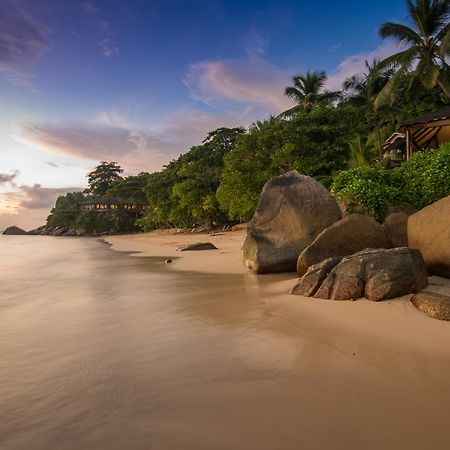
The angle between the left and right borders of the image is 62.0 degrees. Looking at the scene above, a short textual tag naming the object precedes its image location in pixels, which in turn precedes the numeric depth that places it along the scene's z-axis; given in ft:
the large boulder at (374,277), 16.14
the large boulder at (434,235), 19.88
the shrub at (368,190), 31.63
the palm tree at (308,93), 106.22
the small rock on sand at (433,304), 13.50
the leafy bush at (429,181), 34.09
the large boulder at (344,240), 24.67
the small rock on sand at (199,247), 55.59
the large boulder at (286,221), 28.94
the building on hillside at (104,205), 226.99
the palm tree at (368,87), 100.12
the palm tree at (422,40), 69.97
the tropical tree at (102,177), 289.53
